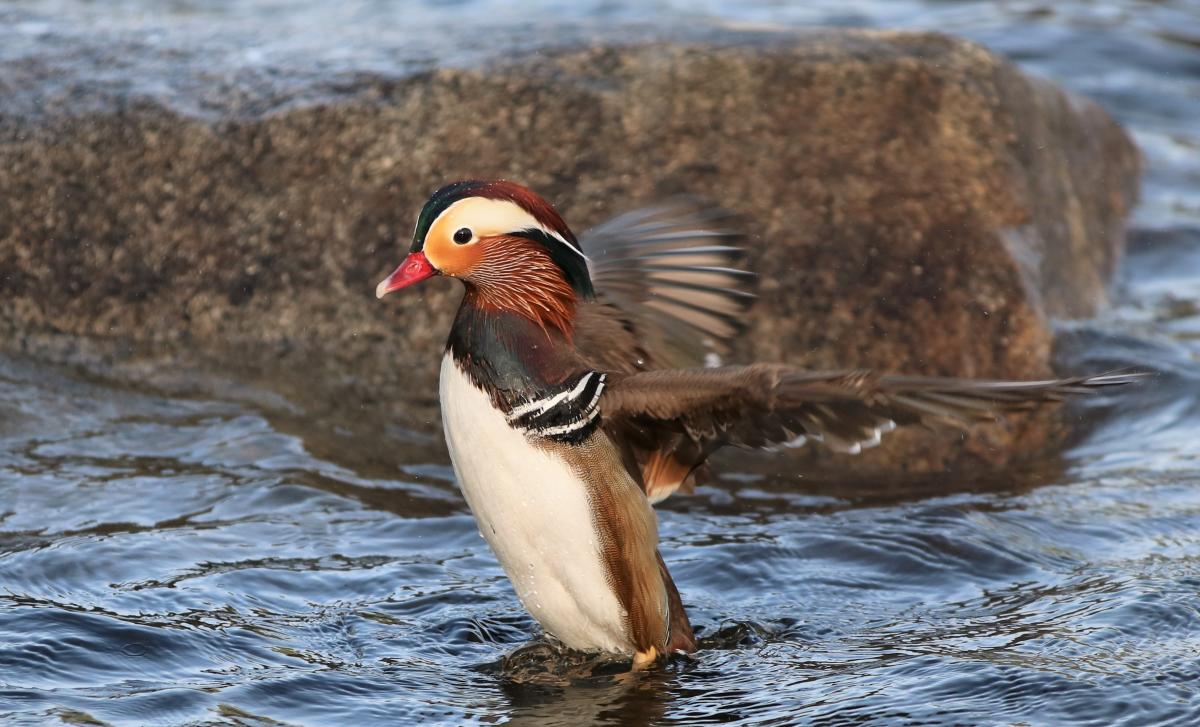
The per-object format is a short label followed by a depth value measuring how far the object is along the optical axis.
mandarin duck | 8.47
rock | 14.11
